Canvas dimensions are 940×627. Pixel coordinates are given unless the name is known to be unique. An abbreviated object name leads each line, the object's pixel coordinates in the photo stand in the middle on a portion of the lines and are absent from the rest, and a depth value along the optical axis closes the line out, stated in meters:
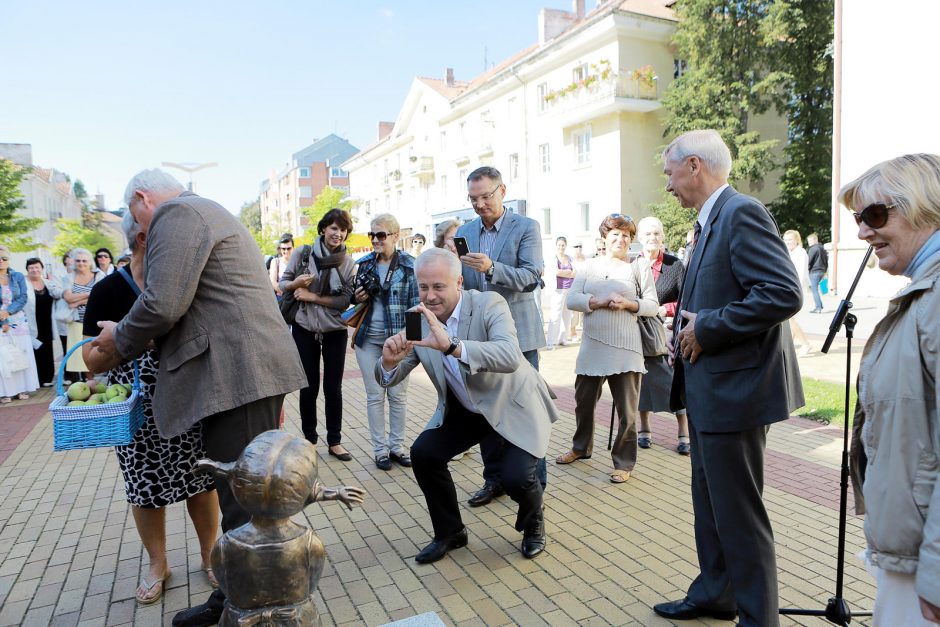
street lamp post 29.38
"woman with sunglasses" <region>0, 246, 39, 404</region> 8.73
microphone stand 2.65
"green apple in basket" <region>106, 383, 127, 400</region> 3.05
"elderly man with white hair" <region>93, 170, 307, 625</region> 2.67
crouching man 3.37
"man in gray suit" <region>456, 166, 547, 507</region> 4.29
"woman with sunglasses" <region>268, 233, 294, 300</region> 11.85
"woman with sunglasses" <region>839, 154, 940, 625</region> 1.67
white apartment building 26.59
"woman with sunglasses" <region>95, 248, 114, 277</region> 10.88
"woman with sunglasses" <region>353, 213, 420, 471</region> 5.53
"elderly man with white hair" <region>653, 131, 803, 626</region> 2.50
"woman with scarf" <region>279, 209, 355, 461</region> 5.65
